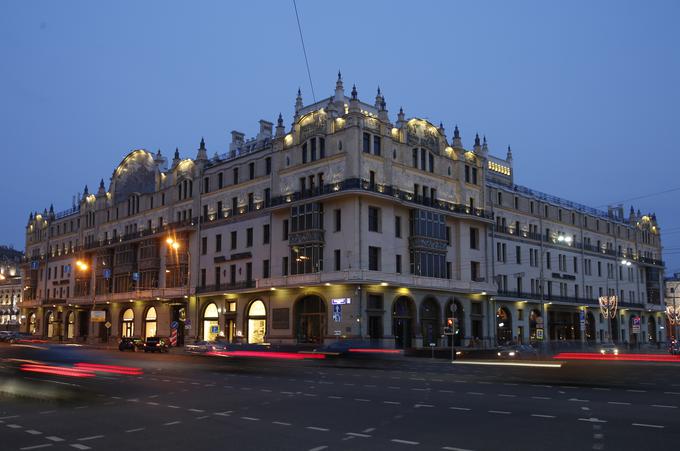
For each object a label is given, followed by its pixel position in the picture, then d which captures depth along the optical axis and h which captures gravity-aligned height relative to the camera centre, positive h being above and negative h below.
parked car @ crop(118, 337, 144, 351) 62.16 -3.05
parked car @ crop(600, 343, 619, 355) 54.48 -3.47
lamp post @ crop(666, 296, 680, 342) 81.72 -0.65
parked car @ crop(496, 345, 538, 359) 44.53 -3.18
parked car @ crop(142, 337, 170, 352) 60.62 -3.15
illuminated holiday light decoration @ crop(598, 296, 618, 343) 71.28 +0.48
